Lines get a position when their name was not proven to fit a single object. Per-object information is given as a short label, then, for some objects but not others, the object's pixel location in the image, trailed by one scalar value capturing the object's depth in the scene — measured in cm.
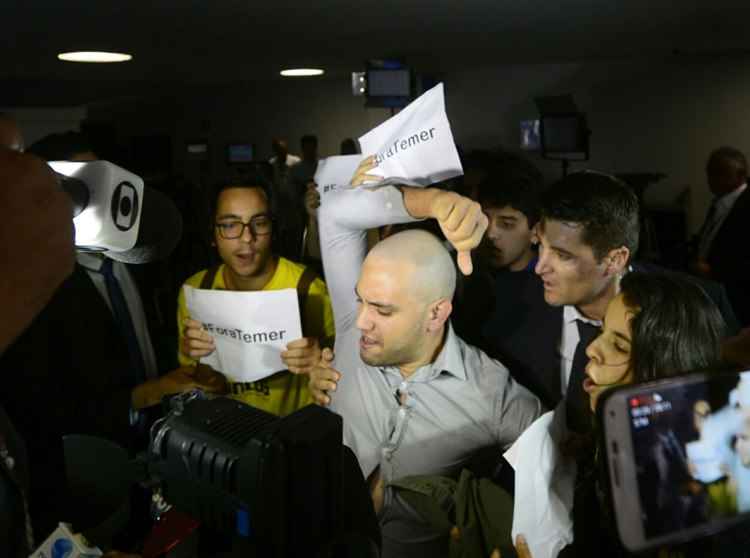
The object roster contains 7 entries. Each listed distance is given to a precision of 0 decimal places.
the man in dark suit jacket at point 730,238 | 389
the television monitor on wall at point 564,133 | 641
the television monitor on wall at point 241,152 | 902
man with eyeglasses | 186
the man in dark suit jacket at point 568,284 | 189
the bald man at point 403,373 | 147
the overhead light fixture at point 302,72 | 712
